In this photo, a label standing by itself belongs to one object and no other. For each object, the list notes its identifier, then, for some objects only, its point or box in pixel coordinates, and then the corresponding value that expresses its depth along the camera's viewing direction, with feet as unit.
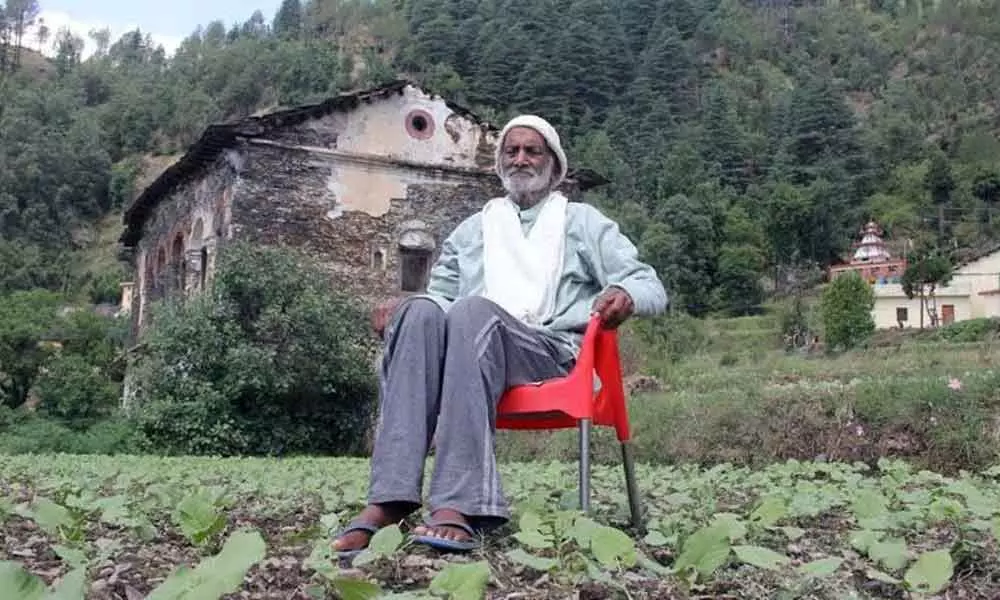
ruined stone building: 49.67
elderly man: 8.31
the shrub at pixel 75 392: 69.36
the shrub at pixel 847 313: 102.58
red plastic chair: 8.76
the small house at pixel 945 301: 138.72
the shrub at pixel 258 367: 43.09
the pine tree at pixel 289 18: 338.75
